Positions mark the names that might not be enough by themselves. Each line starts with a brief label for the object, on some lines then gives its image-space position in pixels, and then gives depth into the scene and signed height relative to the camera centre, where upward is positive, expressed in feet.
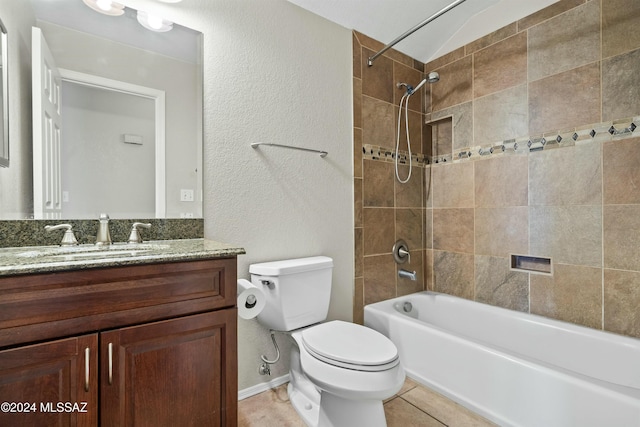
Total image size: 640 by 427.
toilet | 3.85 -1.93
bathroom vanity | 2.50 -1.17
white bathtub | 3.80 -2.44
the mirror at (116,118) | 4.05 +1.44
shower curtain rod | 5.33 +3.59
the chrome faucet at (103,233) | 3.96 -0.25
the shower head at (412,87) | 6.48 +2.98
